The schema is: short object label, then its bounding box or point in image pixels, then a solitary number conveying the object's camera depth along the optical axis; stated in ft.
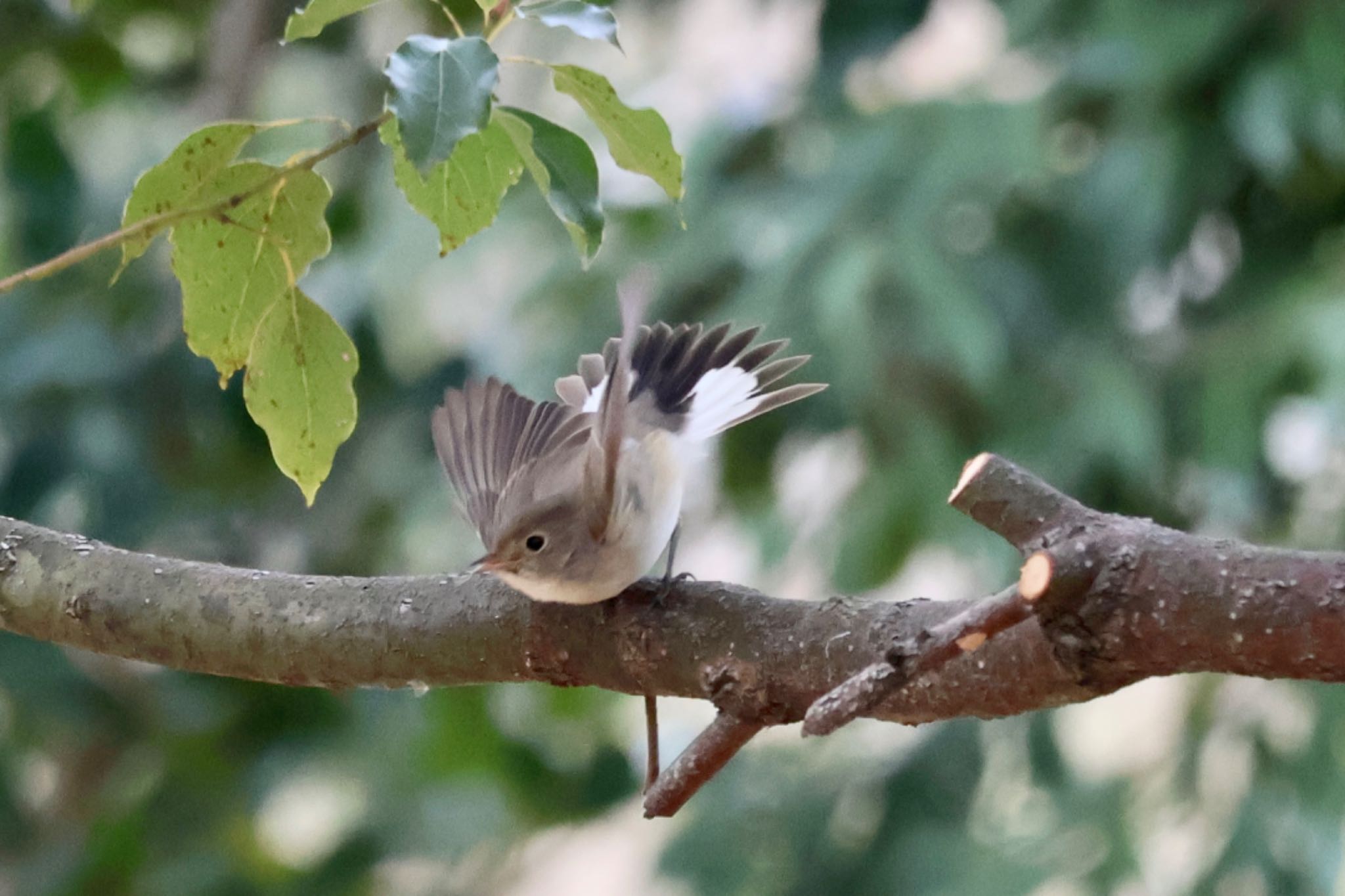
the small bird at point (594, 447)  19.52
